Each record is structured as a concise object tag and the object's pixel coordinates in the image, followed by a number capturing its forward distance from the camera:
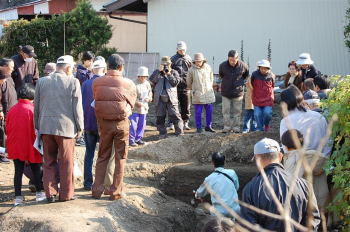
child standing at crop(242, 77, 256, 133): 12.02
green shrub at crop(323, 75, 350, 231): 6.30
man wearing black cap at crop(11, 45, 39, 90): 10.74
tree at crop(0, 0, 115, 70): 17.92
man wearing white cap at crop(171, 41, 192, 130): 12.37
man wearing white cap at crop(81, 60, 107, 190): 8.61
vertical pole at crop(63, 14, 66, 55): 17.67
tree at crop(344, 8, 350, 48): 15.94
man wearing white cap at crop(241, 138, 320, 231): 5.21
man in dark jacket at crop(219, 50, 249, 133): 11.95
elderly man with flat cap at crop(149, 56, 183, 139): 11.70
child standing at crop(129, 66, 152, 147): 11.48
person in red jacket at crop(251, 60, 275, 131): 11.56
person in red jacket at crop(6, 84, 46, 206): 8.09
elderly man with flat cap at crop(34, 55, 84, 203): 7.75
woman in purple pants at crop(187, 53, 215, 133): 12.09
